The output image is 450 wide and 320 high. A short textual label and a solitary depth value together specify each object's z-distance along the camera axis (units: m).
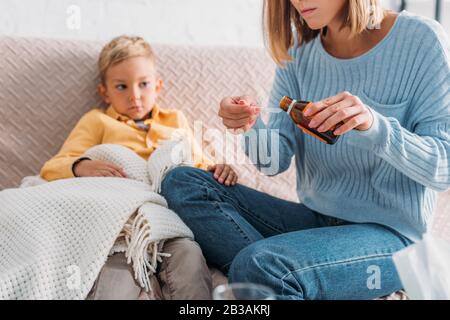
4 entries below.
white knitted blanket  1.09
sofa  1.56
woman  1.05
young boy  1.48
